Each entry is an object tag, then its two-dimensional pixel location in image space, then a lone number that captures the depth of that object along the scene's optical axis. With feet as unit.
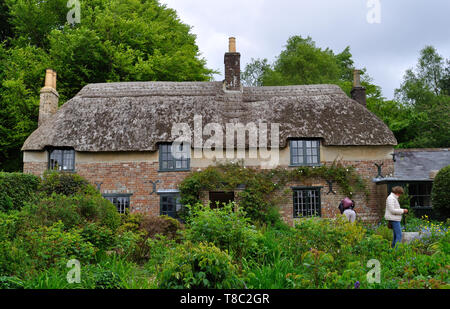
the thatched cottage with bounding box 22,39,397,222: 49.85
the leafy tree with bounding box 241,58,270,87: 131.34
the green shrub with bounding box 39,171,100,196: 46.78
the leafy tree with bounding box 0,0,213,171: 66.74
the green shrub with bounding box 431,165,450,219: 42.56
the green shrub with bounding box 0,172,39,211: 36.76
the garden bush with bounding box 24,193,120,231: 24.50
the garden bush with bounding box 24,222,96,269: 19.19
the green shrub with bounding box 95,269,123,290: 17.44
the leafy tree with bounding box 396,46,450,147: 85.78
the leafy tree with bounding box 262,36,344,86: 107.86
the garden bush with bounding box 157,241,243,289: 15.35
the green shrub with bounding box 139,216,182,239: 30.76
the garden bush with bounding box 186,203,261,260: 20.03
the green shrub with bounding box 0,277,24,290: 15.92
